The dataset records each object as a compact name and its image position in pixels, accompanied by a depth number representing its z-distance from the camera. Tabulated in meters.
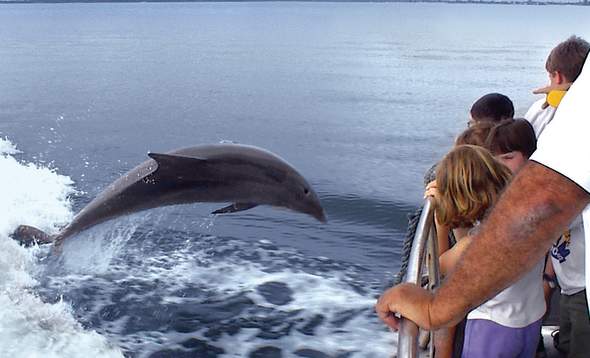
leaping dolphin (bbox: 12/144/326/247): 6.16
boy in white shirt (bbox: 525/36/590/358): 3.77
